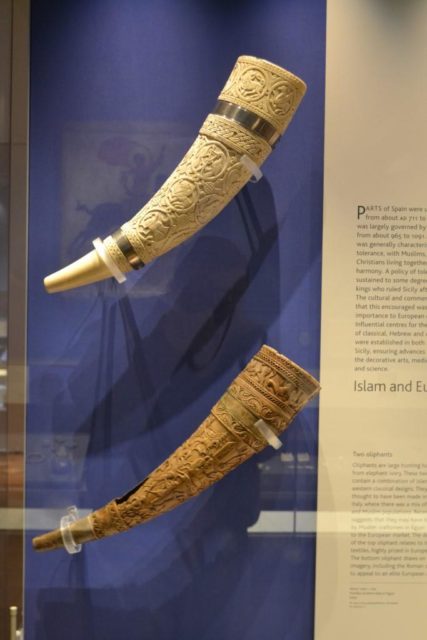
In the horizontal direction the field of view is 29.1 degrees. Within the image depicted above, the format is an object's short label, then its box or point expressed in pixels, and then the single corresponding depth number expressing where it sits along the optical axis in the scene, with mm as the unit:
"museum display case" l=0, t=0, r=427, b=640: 2900
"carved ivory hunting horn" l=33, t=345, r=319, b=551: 2590
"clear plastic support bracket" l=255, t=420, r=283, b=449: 2590
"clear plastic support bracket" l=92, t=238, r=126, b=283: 2645
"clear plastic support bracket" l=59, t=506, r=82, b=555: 2740
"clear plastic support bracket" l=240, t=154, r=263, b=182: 2641
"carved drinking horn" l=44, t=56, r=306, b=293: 2619
